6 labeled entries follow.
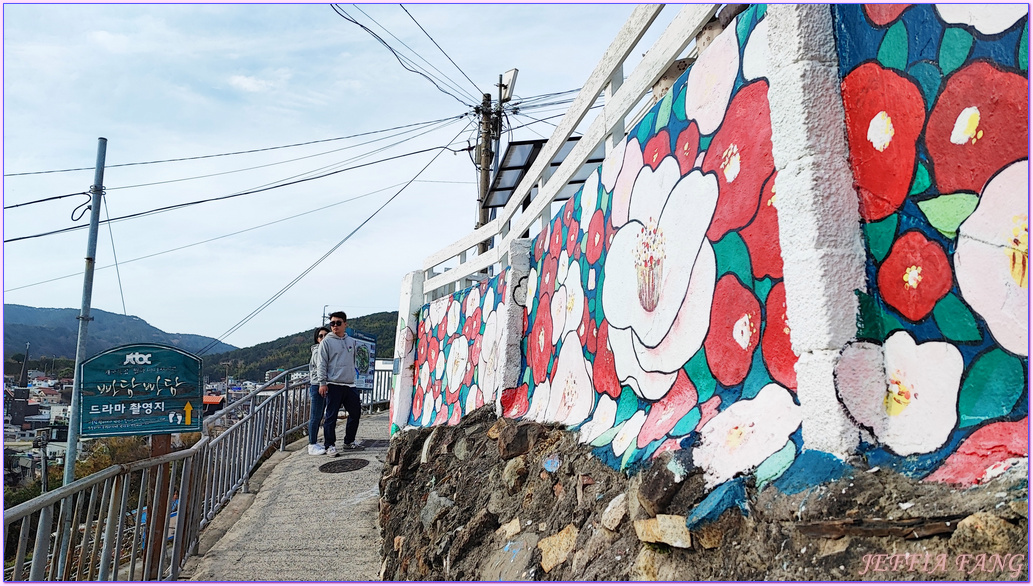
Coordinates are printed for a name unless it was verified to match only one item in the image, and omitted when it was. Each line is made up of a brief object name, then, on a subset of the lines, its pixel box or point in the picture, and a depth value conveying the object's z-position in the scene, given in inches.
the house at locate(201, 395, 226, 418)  950.5
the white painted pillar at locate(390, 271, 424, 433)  330.0
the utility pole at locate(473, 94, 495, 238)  514.3
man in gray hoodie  292.2
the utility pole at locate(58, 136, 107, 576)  163.9
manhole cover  286.8
